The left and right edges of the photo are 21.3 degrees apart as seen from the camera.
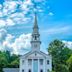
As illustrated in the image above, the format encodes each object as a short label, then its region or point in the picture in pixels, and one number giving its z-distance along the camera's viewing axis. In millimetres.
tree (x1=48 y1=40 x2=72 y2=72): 56662
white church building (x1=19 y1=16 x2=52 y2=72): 52551
